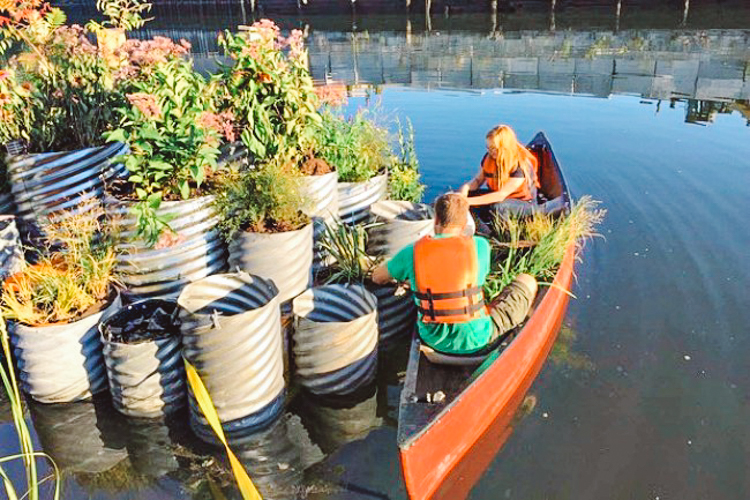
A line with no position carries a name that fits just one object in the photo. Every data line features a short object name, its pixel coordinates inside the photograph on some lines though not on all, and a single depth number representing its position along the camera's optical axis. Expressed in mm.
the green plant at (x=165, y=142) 4594
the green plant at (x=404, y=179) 7344
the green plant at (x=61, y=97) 5453
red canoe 3643
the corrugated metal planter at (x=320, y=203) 5492
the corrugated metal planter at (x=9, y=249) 5193
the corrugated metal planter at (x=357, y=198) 6195
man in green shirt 4066
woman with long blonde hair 6430
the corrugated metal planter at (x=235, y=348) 4074
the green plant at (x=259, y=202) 5078
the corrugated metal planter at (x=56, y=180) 5062
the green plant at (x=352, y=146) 6254
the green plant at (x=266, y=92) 5316
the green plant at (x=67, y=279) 4438
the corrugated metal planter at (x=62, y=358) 4352
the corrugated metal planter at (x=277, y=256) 4922
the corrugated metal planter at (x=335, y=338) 4562
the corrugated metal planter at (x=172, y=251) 4836
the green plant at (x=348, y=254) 5301
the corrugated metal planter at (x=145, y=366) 4297
